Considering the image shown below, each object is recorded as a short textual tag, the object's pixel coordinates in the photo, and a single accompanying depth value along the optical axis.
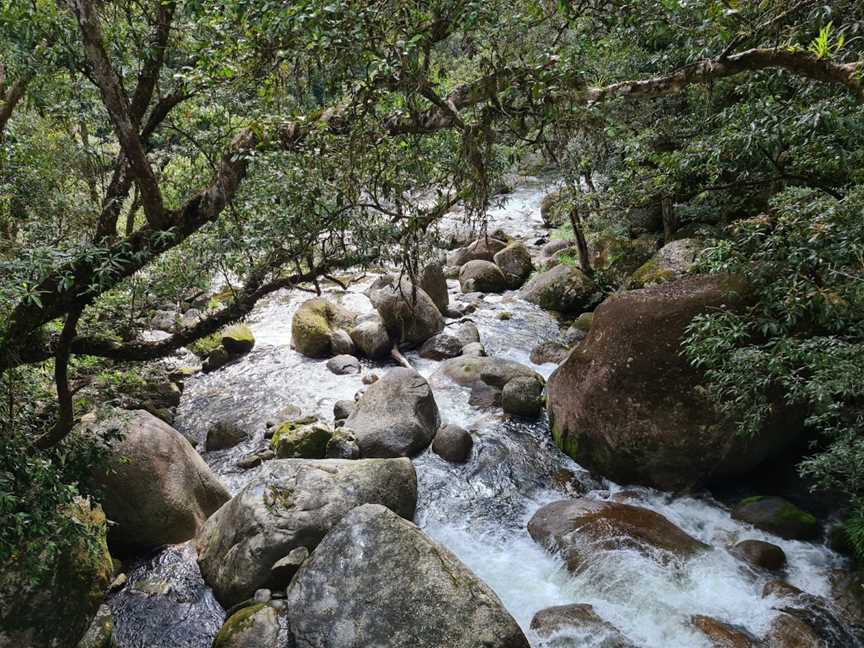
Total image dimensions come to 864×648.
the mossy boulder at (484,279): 17.94
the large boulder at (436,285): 14.77
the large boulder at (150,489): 6.44
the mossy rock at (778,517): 6.34
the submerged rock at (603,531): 6.32
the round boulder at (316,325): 13.06
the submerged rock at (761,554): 6.01
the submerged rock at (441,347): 12.86
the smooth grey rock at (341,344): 13.02
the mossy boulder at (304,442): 8.56
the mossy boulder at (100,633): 4.97
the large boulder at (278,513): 5.88
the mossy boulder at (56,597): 4.45
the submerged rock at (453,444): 8.73
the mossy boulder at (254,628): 5.02
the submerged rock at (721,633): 5.11
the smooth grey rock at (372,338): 12.79
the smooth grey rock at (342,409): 10.07
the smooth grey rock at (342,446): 8.53
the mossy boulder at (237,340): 13.41
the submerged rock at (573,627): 5.23
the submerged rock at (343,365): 12.19
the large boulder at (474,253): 20.16
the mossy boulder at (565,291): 15.05
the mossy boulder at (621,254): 14.28
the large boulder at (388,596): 4.50
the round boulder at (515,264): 18.38
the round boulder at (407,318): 13.15
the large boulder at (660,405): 7.00
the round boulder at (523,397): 9.71
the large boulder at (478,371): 10.81
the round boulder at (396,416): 8.73
